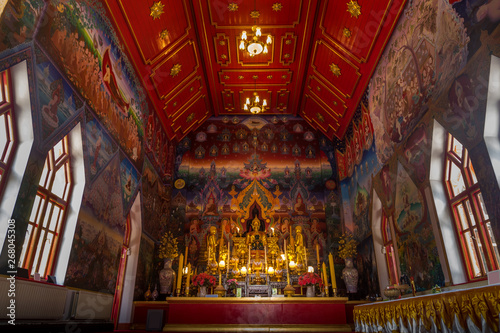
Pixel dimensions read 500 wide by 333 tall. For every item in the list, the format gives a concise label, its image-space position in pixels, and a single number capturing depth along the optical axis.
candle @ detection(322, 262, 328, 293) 9.38
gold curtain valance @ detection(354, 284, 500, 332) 3.47
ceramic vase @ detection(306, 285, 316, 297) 10.16
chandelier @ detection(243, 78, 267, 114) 12.22
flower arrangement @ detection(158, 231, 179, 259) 13.08
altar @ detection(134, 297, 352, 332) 8.23
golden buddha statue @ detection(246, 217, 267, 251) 13.56
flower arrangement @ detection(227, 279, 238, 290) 12.13
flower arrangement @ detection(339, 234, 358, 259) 12.75
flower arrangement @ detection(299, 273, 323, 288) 10.70
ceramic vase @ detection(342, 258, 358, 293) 12.33
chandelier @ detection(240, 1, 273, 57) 9.62
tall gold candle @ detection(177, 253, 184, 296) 9.38
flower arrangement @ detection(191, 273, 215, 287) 10.95
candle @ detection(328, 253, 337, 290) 8.95
